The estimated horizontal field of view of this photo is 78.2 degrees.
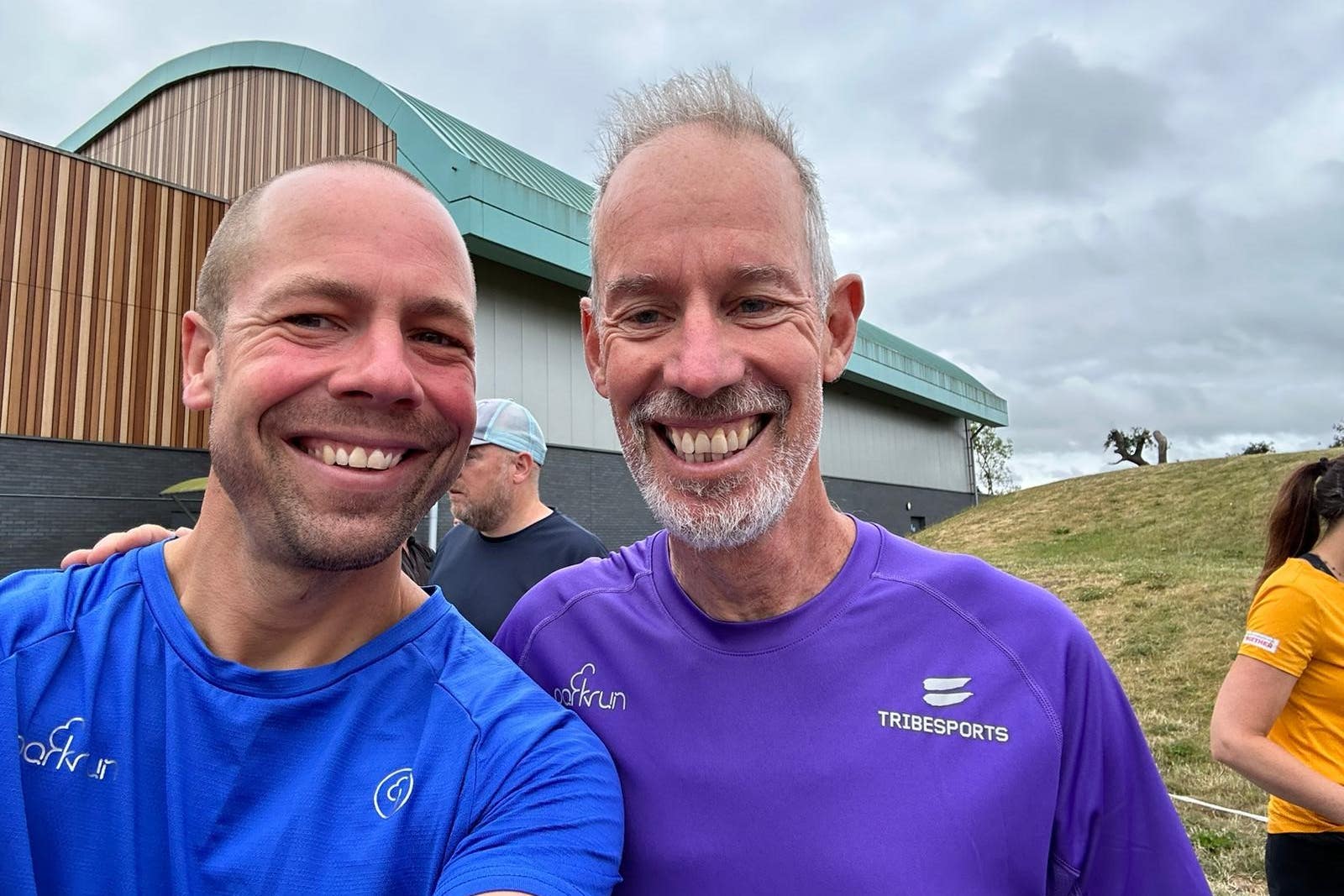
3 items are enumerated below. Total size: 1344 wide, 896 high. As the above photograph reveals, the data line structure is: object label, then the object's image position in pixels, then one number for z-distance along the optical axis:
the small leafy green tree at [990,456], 40.52
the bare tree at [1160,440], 33.56
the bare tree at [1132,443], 33.78
